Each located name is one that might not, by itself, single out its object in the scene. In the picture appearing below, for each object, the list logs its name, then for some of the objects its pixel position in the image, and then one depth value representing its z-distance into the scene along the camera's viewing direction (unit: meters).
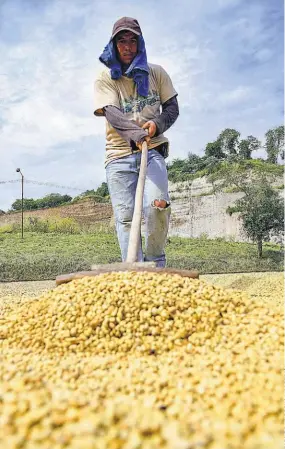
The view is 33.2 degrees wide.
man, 3.44
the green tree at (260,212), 9.39
